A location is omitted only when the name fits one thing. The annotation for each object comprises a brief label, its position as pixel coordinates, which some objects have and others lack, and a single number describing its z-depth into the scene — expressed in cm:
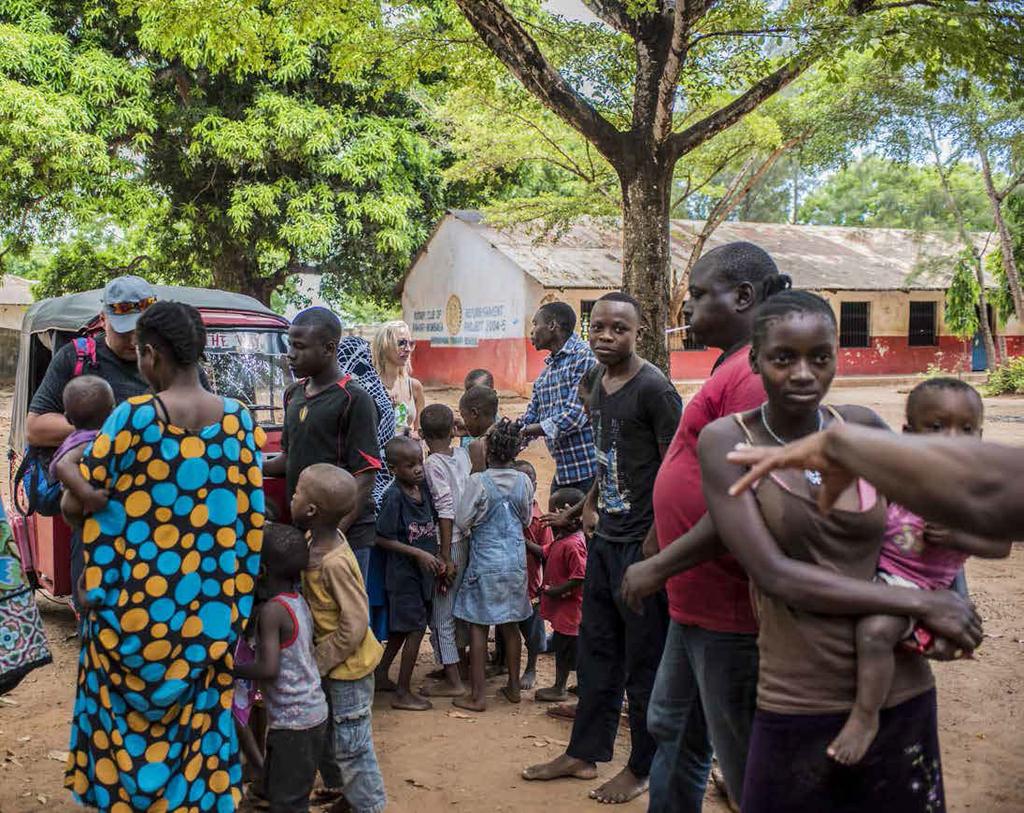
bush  2167
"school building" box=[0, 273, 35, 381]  3847
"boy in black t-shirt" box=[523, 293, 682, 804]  354
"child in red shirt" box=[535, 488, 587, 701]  480
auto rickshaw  600
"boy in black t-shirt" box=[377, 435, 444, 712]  469
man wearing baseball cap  388
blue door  2930
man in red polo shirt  251
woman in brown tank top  197
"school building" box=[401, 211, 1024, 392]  2288
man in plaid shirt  504
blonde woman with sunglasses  578
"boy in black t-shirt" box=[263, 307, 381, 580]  404
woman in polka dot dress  277
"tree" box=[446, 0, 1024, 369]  854
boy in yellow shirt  338
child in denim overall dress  475
